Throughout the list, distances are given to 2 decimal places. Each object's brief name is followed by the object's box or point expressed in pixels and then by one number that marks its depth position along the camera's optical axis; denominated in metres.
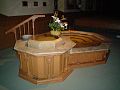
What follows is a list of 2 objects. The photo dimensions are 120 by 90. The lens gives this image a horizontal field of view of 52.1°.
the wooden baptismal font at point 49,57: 3.48
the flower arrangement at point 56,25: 3.95
